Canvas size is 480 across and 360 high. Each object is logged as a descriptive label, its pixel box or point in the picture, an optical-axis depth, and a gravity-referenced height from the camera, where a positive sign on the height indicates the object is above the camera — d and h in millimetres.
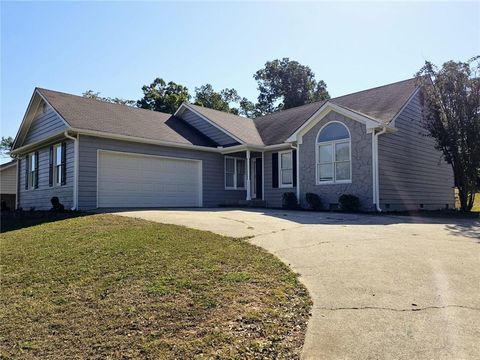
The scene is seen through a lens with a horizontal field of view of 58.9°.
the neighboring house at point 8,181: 25141 +781
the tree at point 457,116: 14742 +2739
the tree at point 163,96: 35500 +8353
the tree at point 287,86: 43438 +11178
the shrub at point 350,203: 14711 -363
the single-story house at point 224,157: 14992 +1457
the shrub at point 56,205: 13827 -371
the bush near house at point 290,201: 16734 -324
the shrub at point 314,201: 15891 -312
